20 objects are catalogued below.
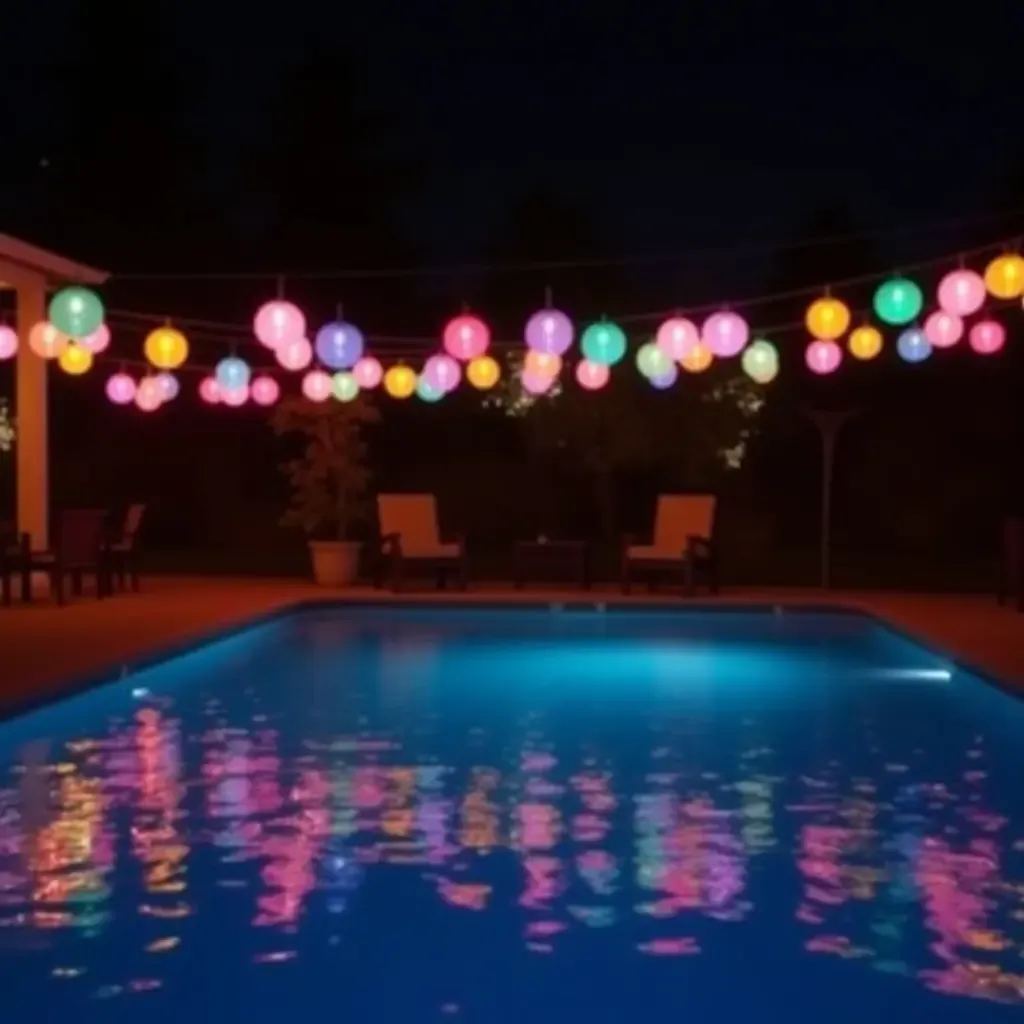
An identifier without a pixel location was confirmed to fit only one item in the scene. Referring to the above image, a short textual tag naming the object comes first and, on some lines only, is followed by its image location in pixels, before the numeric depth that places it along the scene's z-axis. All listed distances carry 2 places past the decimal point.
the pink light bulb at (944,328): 14.30
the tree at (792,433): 23.42
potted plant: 18.97
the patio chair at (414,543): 17.78
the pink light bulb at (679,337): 15.25
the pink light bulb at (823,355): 16.14
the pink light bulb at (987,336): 14.94
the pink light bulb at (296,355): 16.17
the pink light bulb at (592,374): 17.02
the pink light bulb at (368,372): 17.59
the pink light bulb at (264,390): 18.50
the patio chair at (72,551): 15.19
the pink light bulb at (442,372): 17.09
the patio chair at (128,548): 16.80
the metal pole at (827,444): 18.06
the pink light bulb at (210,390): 18.38
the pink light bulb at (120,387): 18.22
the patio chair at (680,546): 17.34
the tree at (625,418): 21.14
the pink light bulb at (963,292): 13.00
